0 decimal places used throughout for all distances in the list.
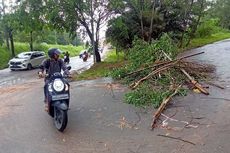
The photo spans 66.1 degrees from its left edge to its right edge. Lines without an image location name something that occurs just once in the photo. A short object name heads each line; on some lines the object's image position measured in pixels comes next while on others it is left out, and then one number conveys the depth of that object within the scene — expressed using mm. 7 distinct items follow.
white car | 15698
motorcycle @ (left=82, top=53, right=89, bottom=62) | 20235
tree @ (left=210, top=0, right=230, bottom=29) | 28993
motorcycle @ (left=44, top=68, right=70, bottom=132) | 3826
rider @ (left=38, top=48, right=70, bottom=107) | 4248
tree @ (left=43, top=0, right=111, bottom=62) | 11713
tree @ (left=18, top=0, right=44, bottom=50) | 12086
